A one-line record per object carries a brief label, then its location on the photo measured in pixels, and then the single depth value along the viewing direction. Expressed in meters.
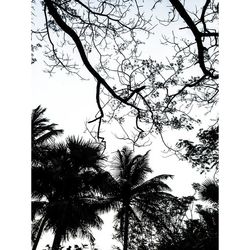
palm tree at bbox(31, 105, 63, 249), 13.59
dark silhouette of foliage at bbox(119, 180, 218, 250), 8.95
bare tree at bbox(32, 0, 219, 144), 4.07
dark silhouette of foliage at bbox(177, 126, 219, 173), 5.91
